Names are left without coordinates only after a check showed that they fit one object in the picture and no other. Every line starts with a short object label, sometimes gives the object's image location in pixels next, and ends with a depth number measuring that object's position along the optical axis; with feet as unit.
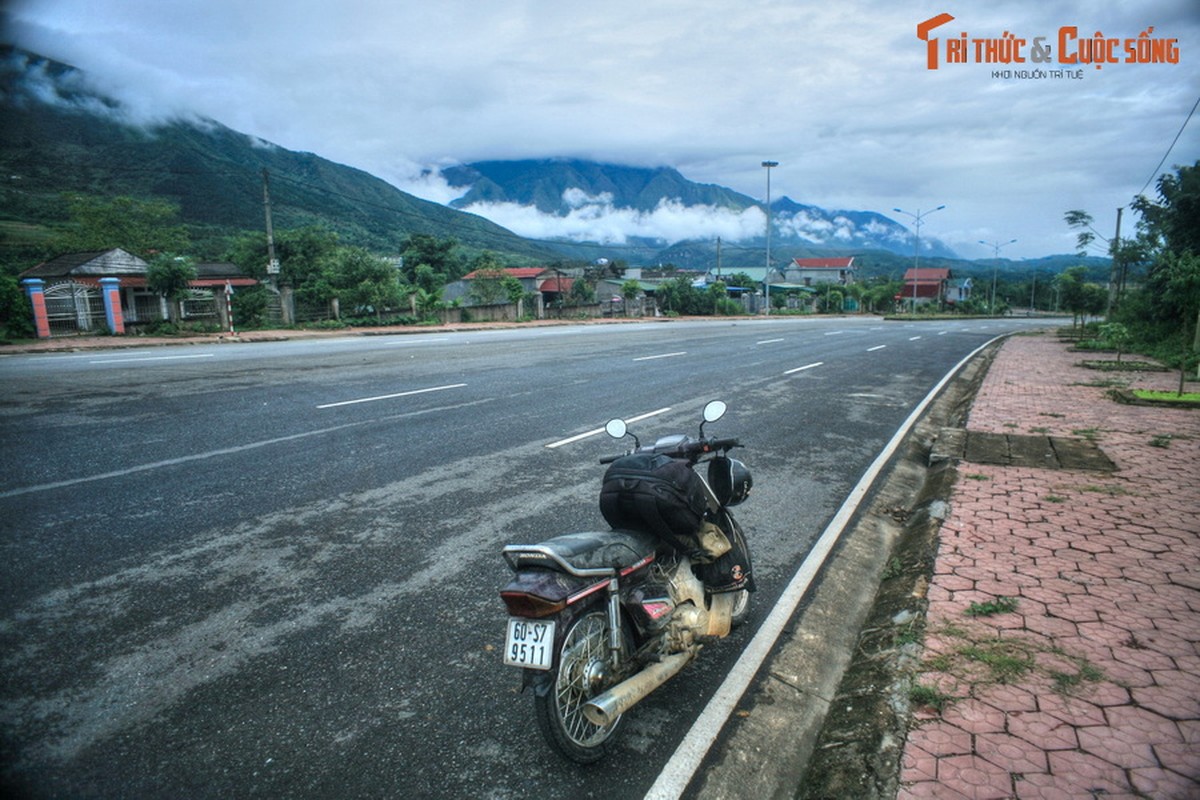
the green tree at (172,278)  85.76
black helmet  10.85
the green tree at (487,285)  142.31
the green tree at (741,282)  242.58
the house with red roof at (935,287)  274.40
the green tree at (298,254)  134.62
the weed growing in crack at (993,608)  11.53
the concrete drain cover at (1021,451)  21.02
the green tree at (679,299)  174.60
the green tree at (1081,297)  87.56
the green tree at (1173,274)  52.34
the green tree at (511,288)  143.13
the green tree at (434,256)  207.92
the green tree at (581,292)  192.89
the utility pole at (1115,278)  101.62
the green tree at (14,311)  73.46
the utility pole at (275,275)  98.73
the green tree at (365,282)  107.65
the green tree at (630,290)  172.96
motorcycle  7.92
